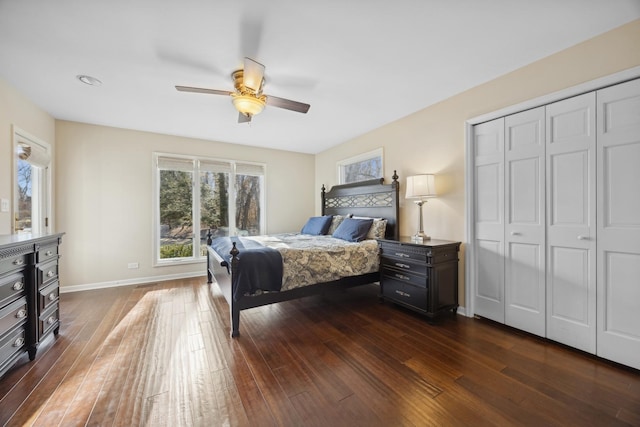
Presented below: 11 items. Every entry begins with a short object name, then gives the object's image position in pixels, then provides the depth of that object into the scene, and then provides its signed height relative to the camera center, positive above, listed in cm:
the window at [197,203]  442 +18
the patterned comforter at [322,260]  271 -57
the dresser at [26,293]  174 -65
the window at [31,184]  280 +37
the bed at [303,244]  246 -48
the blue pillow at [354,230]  354 -28
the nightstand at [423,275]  265 -73
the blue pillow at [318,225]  443 -26
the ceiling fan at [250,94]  214 +114
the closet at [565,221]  188 -9
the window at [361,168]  423 +83
